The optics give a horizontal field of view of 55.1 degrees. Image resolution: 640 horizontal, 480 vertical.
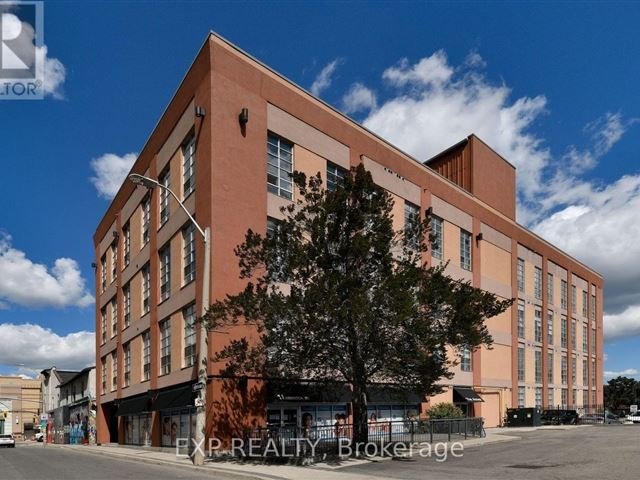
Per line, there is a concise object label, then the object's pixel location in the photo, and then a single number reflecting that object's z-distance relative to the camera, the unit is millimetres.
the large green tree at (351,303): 18188
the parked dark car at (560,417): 46469
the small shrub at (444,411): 33062
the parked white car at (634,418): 52150
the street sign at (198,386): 19642
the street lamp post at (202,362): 19266
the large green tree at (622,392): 109206
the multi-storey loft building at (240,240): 25344
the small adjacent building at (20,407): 101625
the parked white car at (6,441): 53844
